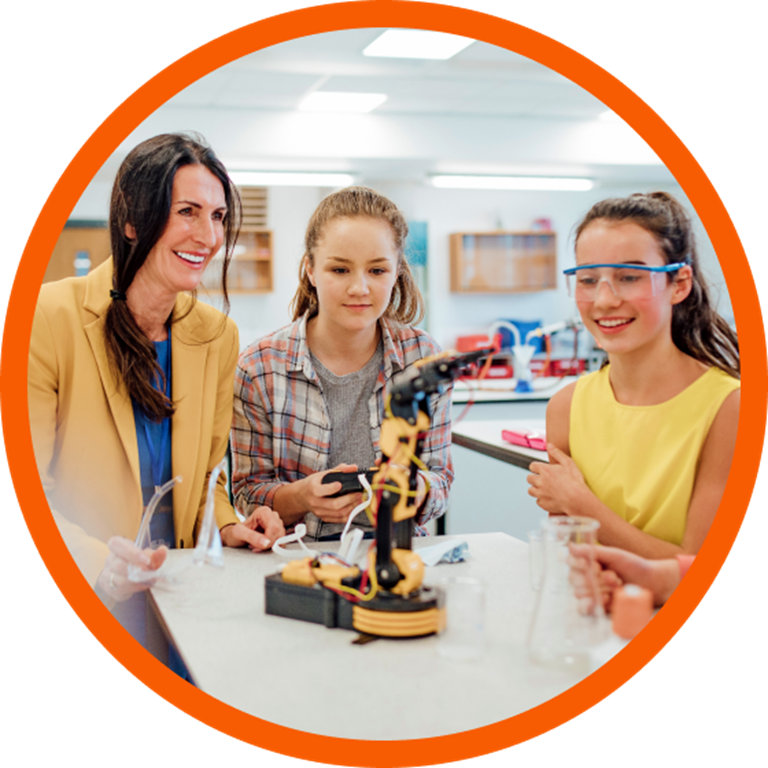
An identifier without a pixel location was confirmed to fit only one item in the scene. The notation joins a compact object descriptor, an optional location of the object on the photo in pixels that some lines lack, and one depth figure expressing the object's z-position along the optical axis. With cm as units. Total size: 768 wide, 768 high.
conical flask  95
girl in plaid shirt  142
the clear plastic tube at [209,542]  126
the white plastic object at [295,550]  130
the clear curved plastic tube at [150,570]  118
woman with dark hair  126
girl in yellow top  111
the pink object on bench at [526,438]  218
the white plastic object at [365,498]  125
